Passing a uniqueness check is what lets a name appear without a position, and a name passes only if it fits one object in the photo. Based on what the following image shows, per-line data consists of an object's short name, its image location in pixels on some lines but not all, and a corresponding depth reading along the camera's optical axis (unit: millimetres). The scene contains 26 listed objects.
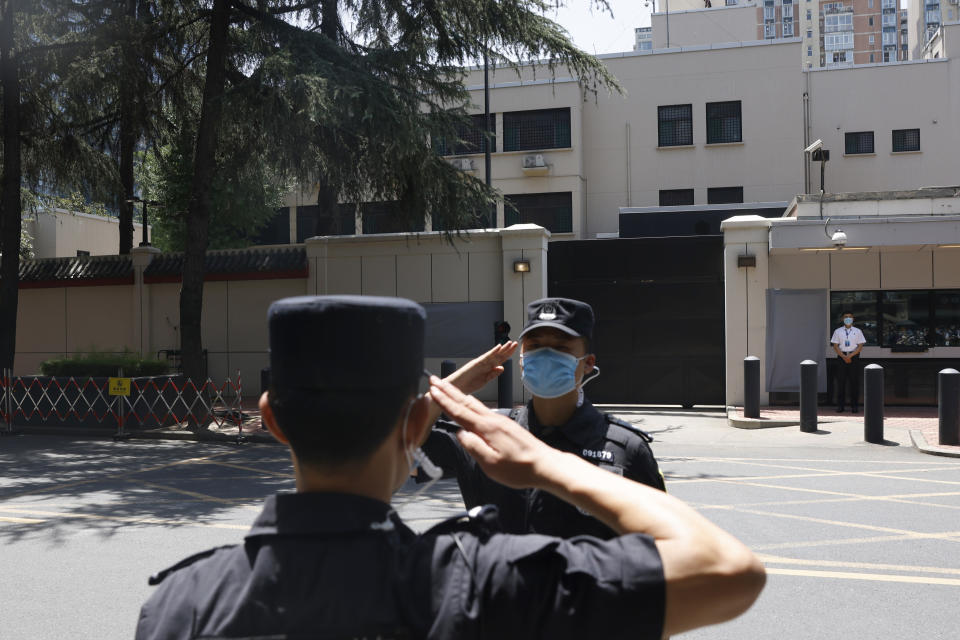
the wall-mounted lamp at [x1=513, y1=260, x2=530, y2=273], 18219
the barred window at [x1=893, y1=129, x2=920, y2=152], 30672
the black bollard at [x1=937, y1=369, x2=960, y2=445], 11961
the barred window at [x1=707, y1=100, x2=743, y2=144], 31000
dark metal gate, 17844
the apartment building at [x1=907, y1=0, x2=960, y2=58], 86562
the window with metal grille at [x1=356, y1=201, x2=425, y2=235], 16500
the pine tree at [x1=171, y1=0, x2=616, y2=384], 13992
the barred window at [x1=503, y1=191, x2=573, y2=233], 32062
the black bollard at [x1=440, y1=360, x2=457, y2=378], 14675
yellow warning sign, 14734
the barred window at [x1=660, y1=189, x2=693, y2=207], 31875
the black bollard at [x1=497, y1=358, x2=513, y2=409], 14961
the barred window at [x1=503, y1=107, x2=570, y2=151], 31656
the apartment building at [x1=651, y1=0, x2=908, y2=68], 131125
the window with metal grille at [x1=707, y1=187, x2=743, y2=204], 31406
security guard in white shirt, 15953
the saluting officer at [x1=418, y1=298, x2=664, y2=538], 2607
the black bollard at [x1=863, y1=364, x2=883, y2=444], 12430
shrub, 15805
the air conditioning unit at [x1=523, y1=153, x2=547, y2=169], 31391
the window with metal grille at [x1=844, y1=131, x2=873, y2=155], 30969
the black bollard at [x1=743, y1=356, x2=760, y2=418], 14750
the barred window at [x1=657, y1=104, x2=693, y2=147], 31500
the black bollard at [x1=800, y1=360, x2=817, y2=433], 13242
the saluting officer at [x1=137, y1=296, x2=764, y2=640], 1306
